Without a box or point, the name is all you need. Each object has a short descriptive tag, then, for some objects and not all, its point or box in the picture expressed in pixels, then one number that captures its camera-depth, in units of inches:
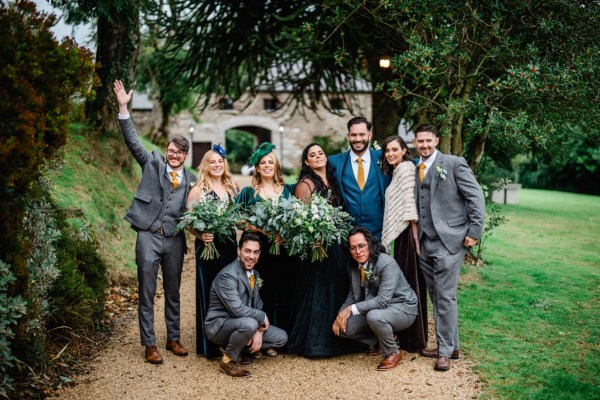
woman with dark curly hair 211.8
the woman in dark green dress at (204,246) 210.1
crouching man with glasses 200.2
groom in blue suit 219.8
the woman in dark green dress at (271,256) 213.3
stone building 1389.0
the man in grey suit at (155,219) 204.8
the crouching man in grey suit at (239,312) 195.2
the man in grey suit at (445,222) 203.2
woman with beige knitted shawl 209.5
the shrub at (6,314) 144.3
